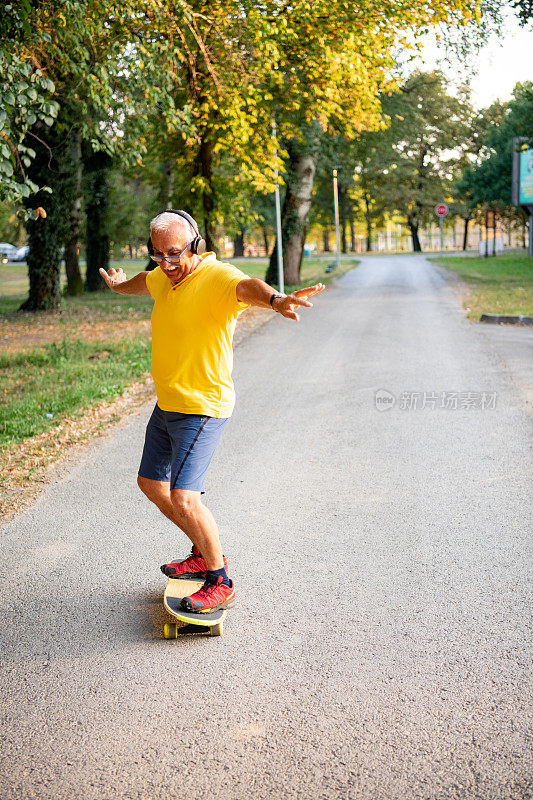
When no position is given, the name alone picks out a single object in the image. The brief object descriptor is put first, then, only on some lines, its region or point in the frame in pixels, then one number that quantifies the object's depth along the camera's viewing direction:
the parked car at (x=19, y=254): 63.52
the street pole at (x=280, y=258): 22.16
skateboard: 3.77
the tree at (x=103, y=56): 9.40
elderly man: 3.72
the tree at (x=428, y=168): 57.25
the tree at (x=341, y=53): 16.06
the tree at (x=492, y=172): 45.34
